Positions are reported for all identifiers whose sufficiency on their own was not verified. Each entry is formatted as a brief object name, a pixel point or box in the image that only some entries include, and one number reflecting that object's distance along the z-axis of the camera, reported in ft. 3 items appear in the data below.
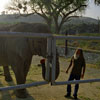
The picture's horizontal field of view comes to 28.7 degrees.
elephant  15.23
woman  16.75
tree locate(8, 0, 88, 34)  119.03
